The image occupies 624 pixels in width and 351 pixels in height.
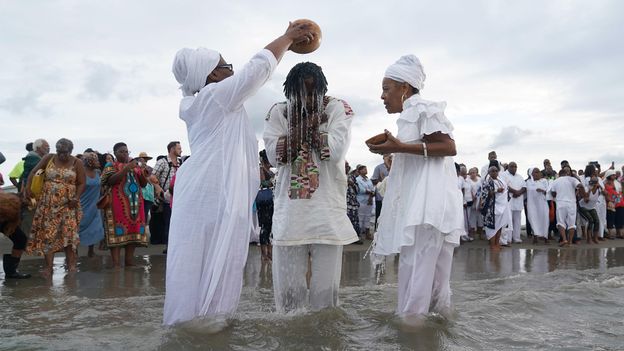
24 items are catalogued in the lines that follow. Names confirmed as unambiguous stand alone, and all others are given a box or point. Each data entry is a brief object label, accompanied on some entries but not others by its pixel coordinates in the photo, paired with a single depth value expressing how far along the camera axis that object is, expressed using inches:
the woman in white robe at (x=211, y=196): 145.4
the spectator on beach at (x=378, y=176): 562.7
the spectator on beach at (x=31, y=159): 402.9
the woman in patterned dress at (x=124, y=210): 337.1
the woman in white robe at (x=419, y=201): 151.3
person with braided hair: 161.8
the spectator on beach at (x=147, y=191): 414.3
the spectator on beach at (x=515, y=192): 570.9
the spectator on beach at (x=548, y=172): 641.2
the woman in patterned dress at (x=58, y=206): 312.7
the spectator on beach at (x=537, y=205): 583.5
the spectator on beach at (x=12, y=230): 269.1
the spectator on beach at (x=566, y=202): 552.1
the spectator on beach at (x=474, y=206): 598.5
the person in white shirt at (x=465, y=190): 595.5
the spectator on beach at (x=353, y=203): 510.3
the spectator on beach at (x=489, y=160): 580.9
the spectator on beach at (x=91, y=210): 394.6
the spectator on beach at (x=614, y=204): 639.1
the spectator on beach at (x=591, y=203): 574.9
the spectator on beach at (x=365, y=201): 587.4
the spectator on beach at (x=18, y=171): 461.1
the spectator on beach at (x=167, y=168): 417.1
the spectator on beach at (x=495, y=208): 503.8
